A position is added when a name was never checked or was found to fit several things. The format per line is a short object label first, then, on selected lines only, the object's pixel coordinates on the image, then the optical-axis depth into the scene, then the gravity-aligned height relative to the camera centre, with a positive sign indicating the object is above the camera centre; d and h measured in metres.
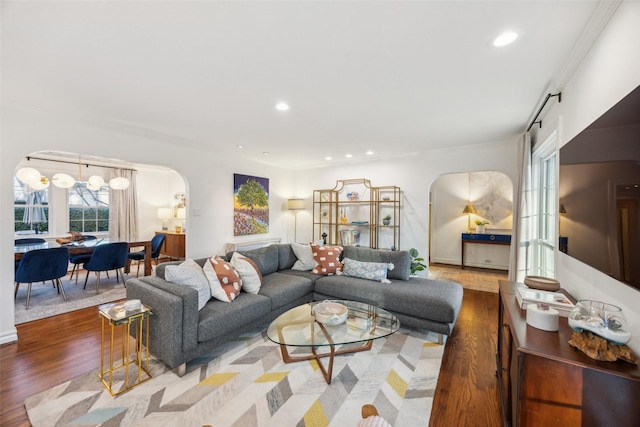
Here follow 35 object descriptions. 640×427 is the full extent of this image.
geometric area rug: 1.64 -1.31
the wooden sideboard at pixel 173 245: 6.02 -0.83
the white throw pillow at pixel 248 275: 2.82 -0.70
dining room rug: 3.26 -1.29
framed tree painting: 4.96 +0.11
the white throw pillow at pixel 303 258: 3.78 -0.69
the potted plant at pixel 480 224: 5.99 -0.29
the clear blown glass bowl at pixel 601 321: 1.04 -0.47
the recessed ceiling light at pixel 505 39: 1.58 +1.07
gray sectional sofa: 2.03 -0.90
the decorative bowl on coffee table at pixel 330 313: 2.24 -0.91
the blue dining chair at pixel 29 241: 4.51 -0.56
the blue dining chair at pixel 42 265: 3.31 -0.74
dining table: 3.63 -0.59
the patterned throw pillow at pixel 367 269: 3.28 -0.76
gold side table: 1.88 -0.98
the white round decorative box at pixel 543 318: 1.30 -0.54
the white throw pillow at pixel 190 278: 2.32 -0.62
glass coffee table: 2.00 -0.99
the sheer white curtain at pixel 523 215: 3.11 -0.04
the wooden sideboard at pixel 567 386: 0.97 -0.69
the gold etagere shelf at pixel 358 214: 5.02 -0.07
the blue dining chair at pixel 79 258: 4.37 -0.82
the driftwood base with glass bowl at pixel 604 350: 1.02 -0.55
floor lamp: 5.86 +0.15
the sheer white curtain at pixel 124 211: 5.92 -0.03
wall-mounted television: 1.04 +0.10
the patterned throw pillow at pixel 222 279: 2.52 -0.69
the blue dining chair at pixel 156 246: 5.30 -0.75
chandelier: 3.81 +0.49
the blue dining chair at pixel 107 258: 4.02 -0.76
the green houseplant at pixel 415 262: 4.22 -0.88
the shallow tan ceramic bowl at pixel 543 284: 1.87 -0.52
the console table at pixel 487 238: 5.57 -0.59
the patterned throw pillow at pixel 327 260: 3.59 -0.69
